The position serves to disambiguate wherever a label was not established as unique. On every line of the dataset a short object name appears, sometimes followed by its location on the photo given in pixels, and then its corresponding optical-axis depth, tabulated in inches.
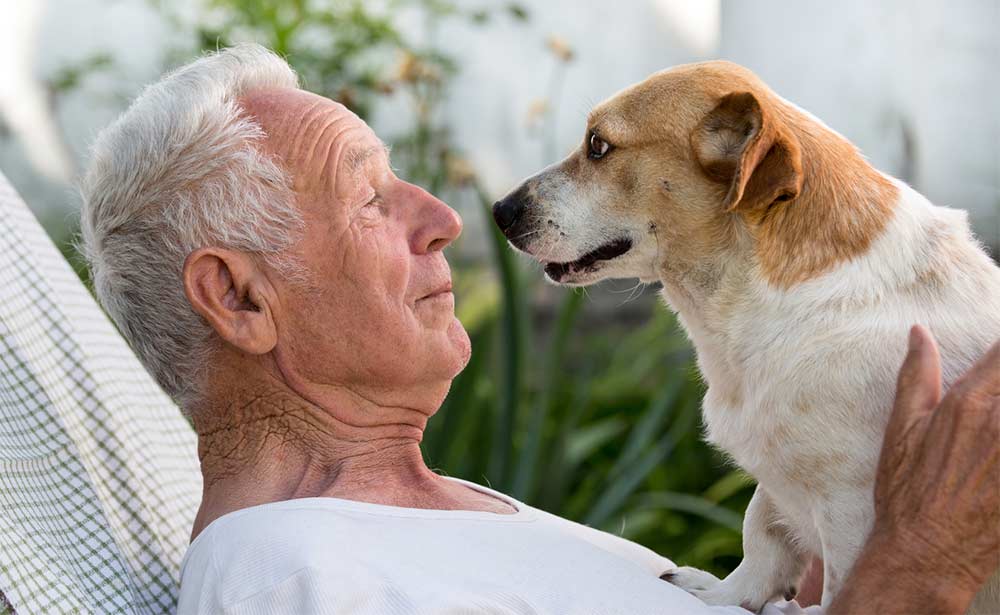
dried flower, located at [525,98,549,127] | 83.8
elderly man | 50.8
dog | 49.9
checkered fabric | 53.2
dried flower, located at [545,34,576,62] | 77.0
